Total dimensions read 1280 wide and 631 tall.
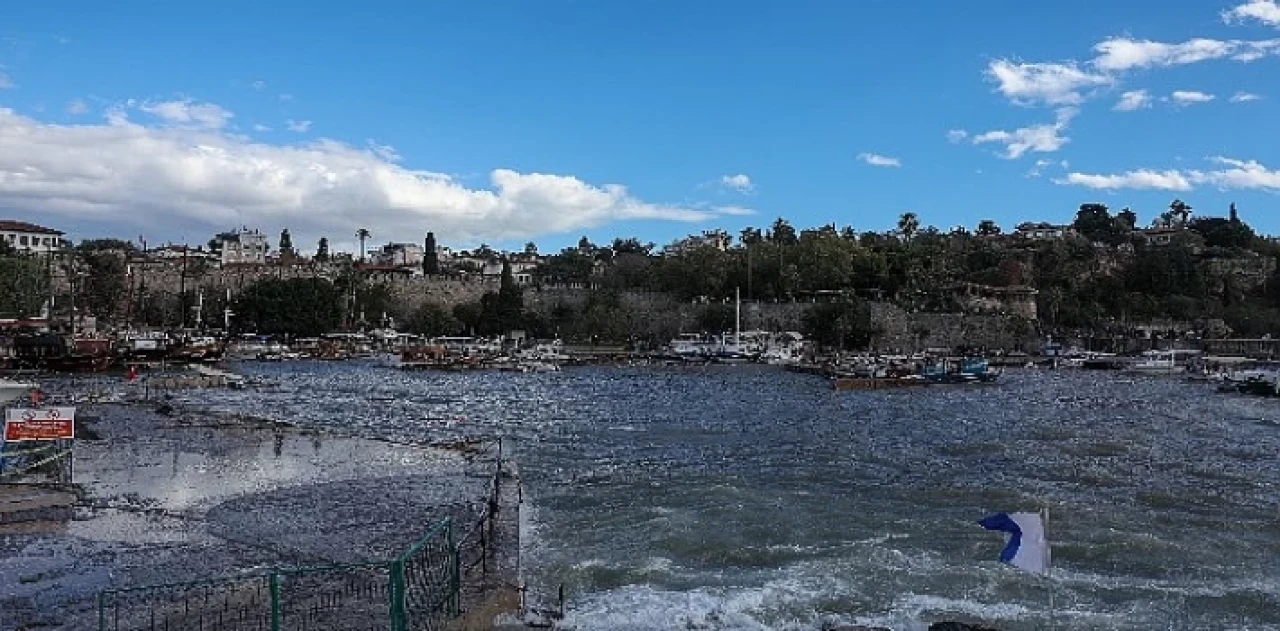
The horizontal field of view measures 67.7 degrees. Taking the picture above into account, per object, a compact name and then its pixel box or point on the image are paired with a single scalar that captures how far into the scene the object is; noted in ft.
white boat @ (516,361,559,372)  238.48
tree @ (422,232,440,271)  436.19
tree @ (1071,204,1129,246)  497.05
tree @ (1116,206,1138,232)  534.57
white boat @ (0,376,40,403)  91.81
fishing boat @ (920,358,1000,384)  196.75
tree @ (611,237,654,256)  563.48
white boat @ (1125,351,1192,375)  254.88
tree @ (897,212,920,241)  470.39
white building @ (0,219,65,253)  369.20
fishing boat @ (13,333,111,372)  175.32
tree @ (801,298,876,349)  309.22
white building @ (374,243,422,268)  586.41
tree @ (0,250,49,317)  232.32
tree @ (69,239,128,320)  311.06
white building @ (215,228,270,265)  511.40
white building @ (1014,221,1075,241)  477.36
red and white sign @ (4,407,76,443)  55.11
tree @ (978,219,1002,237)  529.04
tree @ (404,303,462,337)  346.54
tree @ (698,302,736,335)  339.98
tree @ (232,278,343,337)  313.73
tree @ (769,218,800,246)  461.37
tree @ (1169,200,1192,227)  547.49
